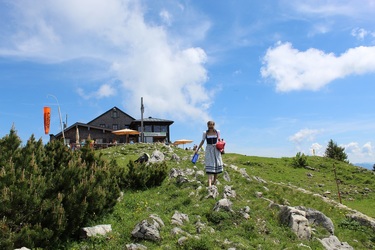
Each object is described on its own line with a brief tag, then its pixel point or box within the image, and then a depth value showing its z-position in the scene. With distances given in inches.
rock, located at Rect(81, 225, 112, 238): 352.1
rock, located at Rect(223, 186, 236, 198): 512.7
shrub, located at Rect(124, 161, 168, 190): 565.6
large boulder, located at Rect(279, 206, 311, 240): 409.4
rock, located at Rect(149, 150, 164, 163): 833.7
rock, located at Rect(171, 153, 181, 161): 873.2
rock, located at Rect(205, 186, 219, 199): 496.1
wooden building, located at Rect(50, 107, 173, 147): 2551.7
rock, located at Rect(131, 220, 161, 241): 351.6
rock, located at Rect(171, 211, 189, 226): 398.4
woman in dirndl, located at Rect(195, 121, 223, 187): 537.3
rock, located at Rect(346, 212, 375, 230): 516.4
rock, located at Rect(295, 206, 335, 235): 452.1
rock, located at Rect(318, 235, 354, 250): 399.2
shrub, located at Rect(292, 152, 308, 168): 1392.0
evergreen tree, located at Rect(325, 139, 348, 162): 1861.5
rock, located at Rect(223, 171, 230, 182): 659.3
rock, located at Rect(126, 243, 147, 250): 328.2
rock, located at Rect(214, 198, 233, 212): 430.0
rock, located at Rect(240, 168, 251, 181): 738.8
